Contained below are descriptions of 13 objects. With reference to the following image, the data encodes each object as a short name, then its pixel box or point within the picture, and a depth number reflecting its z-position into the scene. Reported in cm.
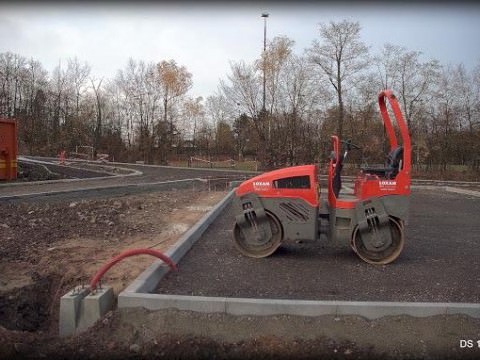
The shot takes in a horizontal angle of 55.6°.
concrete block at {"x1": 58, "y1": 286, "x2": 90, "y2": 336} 477
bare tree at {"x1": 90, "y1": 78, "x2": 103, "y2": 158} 5398
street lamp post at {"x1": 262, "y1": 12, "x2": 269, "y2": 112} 3794
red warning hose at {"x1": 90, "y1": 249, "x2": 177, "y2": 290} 519
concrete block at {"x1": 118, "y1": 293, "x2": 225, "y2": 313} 491
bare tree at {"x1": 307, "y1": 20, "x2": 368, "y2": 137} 3791
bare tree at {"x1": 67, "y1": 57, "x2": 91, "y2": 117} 5926
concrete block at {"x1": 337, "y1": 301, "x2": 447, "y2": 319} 484
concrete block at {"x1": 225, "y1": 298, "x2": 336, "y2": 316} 484
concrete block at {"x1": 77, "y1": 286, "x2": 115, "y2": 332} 482
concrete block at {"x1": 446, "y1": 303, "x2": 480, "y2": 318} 485
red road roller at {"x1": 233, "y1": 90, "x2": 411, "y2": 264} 705
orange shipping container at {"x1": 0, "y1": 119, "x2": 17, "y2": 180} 1864
